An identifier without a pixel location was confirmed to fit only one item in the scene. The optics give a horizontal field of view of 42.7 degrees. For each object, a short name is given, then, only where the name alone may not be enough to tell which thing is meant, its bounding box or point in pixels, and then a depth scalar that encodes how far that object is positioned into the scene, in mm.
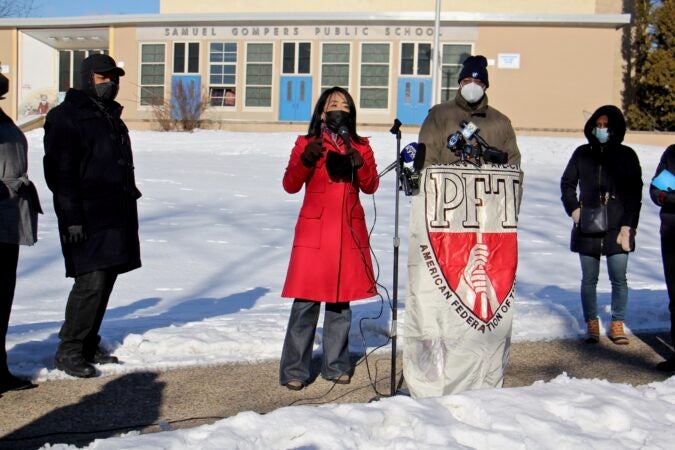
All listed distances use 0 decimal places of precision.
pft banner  5043
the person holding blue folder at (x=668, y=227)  6551
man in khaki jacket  5855
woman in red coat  5707
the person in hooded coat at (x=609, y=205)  7410
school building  31906
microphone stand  5184
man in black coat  5590
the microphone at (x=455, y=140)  5227
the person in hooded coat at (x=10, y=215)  5344
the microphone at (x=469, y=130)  5184
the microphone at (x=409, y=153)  5039
